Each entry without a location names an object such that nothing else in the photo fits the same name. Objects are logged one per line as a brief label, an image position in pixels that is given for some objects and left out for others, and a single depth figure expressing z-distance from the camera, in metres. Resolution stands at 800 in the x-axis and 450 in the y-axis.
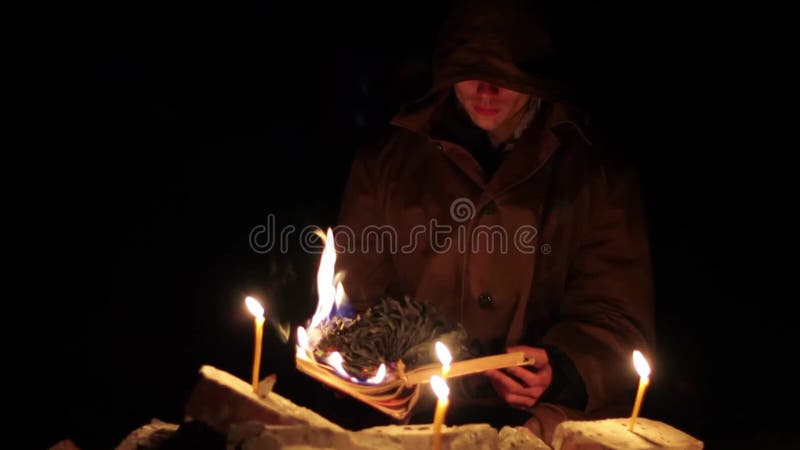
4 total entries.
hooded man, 3.21
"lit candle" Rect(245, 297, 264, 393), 2.19
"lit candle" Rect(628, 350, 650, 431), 2.25
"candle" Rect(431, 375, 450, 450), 1.93
